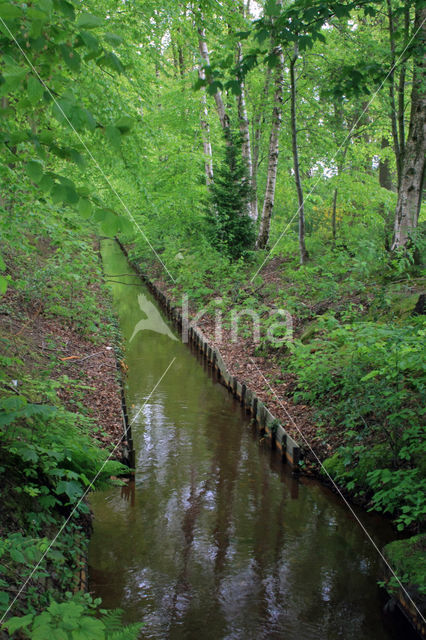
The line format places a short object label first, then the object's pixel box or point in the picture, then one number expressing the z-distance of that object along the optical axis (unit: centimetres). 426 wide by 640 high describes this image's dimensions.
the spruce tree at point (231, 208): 1464
